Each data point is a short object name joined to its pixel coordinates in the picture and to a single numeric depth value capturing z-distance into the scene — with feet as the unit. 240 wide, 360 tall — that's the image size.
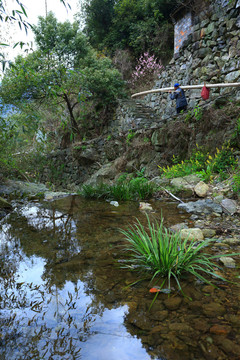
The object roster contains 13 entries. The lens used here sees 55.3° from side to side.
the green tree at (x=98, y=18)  51.44
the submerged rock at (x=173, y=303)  4.24
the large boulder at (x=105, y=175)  29.25
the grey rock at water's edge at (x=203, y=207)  11.16
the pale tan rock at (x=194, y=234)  7.42
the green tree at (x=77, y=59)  38.93
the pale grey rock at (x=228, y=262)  5.75
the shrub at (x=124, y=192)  16.60
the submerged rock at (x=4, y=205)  14.81
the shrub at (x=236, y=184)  12.35
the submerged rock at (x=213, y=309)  3.98
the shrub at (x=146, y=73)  42.06
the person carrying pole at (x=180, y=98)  24.80
